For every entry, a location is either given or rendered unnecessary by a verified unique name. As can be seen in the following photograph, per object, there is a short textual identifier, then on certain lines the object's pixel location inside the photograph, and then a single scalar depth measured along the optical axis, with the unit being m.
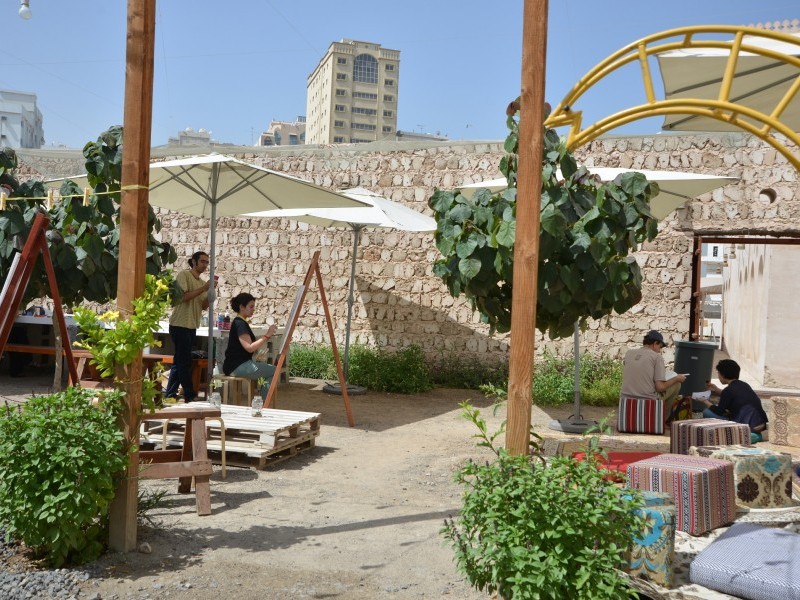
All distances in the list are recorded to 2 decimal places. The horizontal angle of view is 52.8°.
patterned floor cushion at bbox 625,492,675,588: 3.29
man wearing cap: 6.79
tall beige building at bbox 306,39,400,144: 94.06
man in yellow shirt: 7.91
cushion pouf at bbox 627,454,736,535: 3.75
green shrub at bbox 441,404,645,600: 2.95
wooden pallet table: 6.10
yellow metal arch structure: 4.11
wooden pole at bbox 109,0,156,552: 4.16
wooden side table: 4.62
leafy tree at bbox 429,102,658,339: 5.30
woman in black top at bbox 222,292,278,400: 7.62
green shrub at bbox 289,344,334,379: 11.20
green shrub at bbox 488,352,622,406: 9.69
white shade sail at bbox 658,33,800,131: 5.14
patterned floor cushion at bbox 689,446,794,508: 4.24
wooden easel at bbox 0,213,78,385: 4.25
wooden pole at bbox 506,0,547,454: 3.36
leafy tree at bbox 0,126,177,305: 6.90
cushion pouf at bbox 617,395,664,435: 6.44
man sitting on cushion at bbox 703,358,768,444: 6.52
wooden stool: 7.67
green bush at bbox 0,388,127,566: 3.69
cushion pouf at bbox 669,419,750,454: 5.07
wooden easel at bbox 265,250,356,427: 7.30
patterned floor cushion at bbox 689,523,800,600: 3.11
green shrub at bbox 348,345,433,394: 10.52
